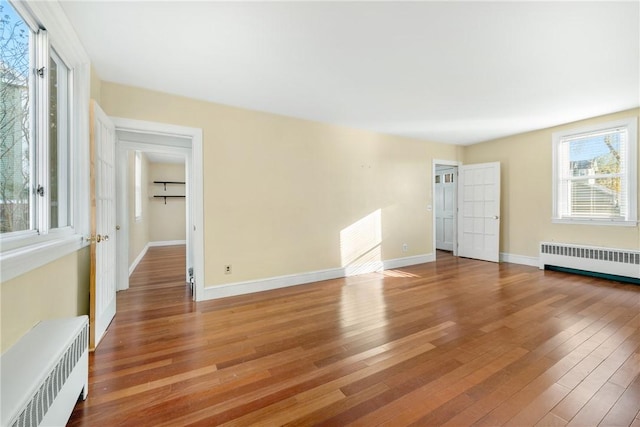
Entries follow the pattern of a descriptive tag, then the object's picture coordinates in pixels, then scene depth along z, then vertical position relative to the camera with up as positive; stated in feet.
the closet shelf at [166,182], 26.68 +2.93
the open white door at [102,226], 7.33 -0.44
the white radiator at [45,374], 3.30 -2.23
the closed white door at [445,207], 21.63 +0.38
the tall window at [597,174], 12.75 +1.90
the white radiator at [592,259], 12.70 -2.39
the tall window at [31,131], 4.65 +1.64
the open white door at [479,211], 17.47 +0.03
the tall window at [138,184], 19.13 +2.02
